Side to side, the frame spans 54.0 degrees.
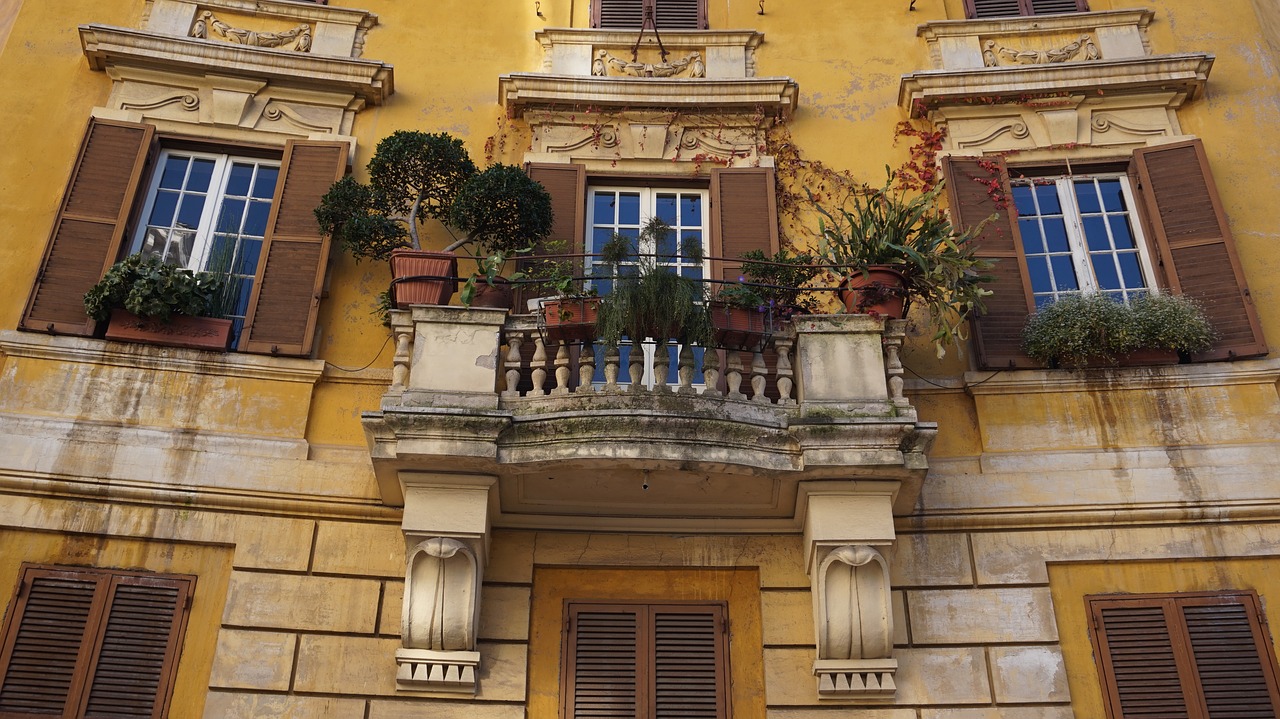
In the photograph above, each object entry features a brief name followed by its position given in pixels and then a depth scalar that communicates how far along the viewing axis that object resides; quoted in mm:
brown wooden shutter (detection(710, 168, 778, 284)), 10773
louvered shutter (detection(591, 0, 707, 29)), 12398
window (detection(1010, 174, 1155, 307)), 10656
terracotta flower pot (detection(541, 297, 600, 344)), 8820
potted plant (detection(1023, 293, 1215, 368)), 9750
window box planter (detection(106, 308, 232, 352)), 9672
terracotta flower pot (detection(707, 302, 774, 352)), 8922
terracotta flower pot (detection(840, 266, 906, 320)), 9391
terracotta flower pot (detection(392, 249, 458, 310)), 9445
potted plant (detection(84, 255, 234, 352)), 9609
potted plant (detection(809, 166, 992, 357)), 9406
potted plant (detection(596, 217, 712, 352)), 8625
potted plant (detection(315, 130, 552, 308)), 10016
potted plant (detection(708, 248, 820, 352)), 8961
